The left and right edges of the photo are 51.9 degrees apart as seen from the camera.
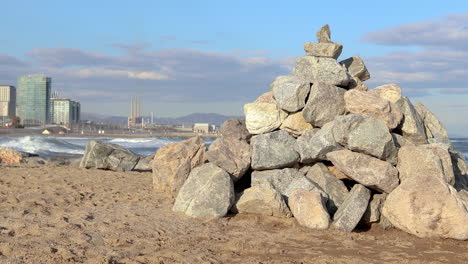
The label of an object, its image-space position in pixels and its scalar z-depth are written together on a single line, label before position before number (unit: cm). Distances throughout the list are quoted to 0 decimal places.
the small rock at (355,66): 1089
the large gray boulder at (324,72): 956
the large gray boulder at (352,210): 758
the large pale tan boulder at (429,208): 721
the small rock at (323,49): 1018
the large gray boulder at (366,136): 820
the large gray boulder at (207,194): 820
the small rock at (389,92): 950
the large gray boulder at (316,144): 858
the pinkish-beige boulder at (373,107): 862
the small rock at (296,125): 947
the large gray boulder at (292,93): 920
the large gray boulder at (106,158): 1427
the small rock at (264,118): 959
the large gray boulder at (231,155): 896
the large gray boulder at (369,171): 805
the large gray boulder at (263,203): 815
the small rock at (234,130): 977
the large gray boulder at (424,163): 800
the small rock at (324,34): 1055
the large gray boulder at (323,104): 909
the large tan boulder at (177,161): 979
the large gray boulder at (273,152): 907
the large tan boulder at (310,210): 757
